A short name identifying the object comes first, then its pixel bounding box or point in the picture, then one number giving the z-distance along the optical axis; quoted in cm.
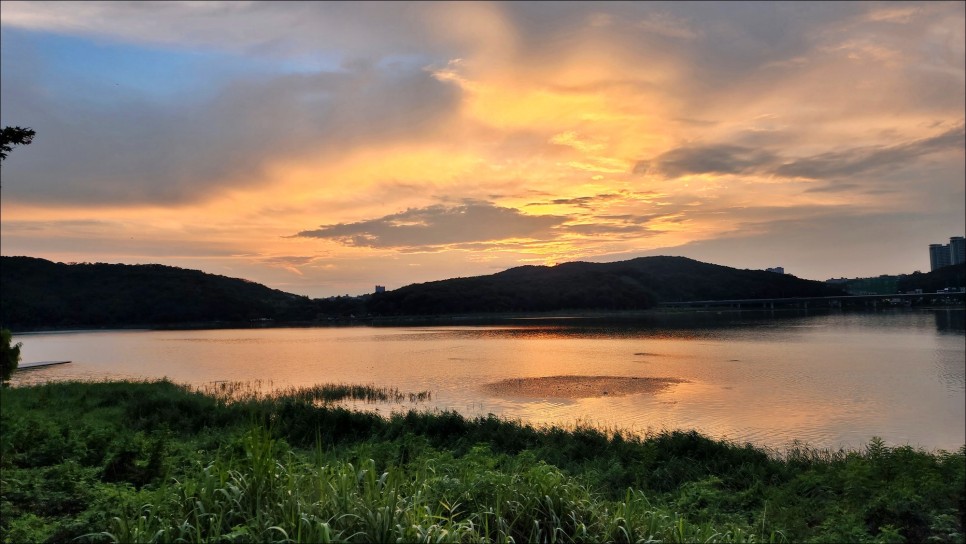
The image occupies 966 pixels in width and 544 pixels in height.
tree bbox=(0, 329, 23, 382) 3066
